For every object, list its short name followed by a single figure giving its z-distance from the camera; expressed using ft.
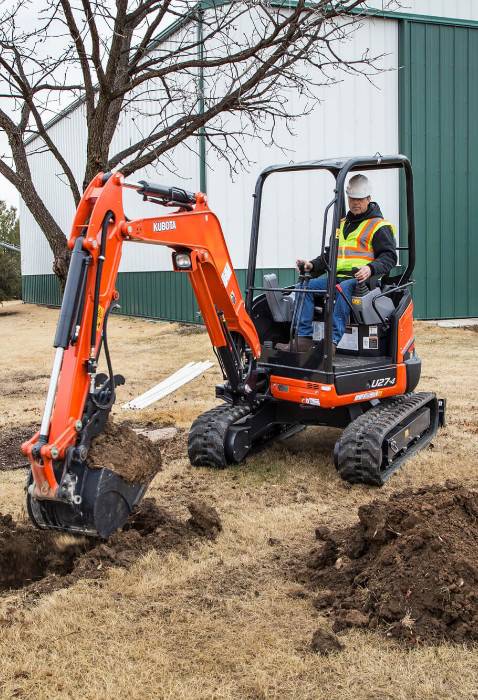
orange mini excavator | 14.74
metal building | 59.72
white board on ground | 33.04
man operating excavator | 22.38
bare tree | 21.66
